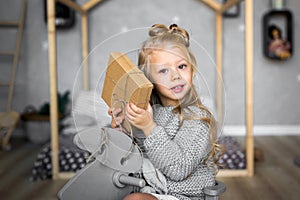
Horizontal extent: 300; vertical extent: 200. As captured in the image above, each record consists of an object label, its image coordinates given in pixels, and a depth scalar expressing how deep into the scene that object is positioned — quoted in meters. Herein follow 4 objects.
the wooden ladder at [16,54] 3.14
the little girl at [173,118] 0.92
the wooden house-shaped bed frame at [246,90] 2.09
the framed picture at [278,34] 3.15
